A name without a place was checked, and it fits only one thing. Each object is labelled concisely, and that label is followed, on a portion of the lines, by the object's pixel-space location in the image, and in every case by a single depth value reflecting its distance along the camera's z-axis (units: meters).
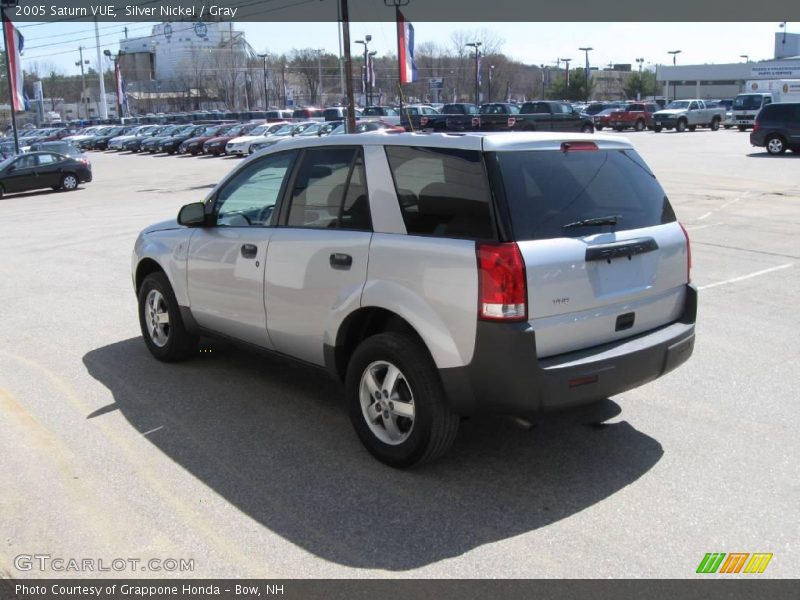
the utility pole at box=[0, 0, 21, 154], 26.94
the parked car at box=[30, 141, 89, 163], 28.59
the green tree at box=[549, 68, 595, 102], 99.44
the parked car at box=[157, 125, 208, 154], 46.09
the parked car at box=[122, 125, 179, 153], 50.94
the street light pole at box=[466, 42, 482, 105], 82.03
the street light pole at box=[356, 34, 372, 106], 76.12
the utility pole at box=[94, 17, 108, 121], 90.78
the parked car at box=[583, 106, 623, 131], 53.61
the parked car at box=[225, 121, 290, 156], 38.66
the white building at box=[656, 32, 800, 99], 102.62
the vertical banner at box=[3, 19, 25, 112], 31.31
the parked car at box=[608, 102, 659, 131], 51.94
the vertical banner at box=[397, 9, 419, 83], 25.11
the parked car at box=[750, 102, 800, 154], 28.02
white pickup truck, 50.03
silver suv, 3.88
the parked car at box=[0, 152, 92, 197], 26.55
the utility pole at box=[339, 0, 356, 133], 21.95
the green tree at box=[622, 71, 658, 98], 110.50
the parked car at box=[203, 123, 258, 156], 41.81
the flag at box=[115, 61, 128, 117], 67.03
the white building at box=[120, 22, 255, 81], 123.12
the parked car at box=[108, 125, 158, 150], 52.84
